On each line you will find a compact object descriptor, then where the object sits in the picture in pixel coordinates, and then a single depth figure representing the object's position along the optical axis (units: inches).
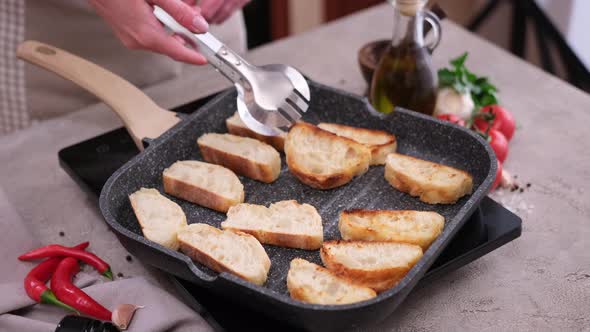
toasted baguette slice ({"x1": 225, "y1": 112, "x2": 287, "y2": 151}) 68.6
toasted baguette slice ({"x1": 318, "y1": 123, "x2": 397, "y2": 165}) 65.4
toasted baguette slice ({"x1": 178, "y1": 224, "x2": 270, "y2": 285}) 52.3
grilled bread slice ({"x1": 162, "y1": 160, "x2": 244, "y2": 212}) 61.0
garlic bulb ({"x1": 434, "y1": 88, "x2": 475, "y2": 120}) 74.6
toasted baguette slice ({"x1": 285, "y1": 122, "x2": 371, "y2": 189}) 63.0
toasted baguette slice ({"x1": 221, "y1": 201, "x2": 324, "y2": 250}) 56.0
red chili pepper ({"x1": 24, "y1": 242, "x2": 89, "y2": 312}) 56.7
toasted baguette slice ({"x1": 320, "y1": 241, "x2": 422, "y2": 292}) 50.1
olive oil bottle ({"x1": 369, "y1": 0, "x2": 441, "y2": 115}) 68.4
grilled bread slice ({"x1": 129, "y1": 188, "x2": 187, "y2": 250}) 56.3
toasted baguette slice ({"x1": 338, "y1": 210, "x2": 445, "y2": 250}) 54.3
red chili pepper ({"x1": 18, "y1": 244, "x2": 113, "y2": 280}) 60.5
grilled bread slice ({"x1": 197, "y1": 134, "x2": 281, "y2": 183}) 64.3
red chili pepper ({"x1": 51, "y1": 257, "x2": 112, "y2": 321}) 55.1
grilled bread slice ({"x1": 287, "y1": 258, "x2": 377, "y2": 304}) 48.4
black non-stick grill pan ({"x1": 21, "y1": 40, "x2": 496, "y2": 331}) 46.6
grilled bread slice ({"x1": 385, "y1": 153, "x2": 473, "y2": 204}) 59.1
